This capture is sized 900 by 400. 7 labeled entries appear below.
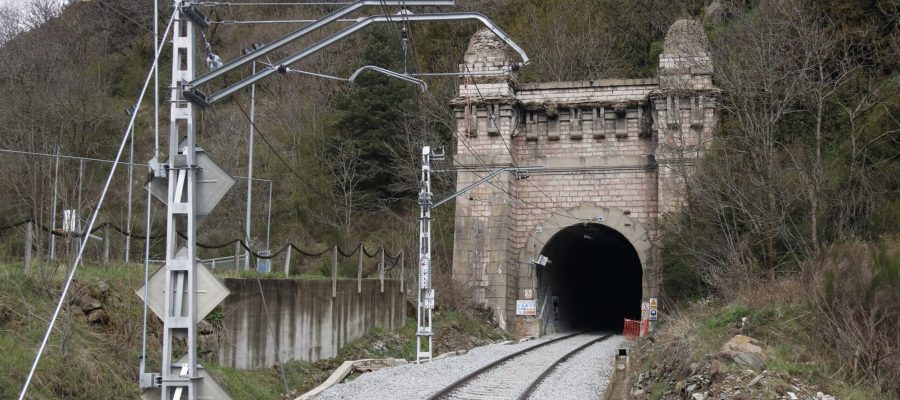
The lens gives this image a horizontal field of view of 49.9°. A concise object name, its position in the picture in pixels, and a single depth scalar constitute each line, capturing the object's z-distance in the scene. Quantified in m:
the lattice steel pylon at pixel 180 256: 8.24
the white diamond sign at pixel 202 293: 8.52
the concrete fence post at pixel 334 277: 19.70
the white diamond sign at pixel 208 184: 8.66
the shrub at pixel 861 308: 11.44
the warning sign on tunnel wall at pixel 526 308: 31.05
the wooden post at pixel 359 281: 21.64
